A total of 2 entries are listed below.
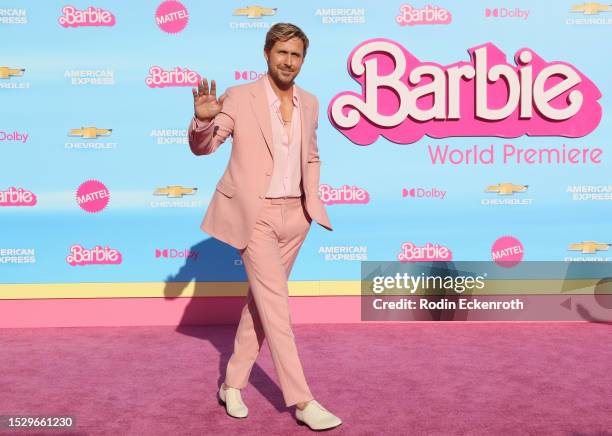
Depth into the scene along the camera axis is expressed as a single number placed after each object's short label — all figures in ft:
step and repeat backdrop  17.16
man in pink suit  10.42
